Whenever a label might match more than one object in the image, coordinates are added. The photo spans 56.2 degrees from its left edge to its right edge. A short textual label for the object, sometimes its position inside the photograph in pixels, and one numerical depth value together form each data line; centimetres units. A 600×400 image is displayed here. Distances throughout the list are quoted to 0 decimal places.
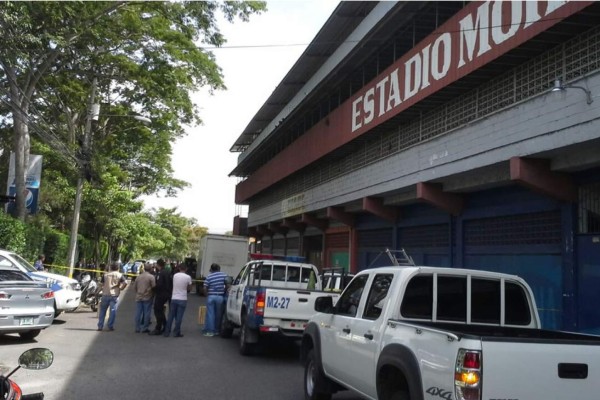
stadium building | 980
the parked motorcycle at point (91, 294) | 1873
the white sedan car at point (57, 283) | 1414
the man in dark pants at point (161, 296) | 1342
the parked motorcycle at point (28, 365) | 347
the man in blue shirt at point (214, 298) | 1373
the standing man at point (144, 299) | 1338
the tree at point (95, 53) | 1684
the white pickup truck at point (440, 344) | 388
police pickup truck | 1044
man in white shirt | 1302
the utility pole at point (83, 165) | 2131
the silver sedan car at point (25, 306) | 1070
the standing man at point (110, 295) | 1335
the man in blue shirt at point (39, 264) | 1992
